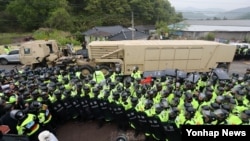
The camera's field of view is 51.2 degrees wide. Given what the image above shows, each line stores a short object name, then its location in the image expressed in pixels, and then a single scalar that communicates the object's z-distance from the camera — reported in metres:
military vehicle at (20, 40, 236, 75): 11.59
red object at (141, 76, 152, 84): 8.41
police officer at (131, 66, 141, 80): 9.41
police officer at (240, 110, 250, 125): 5.50
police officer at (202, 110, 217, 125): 5.59
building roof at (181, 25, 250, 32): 32.41
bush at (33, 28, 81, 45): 25.53
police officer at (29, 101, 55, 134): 6.46
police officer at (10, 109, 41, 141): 5.91
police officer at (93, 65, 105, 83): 9.11
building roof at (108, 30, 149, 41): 23.21
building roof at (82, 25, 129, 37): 24.91
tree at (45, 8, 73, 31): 33.12
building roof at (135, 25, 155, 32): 38.76
